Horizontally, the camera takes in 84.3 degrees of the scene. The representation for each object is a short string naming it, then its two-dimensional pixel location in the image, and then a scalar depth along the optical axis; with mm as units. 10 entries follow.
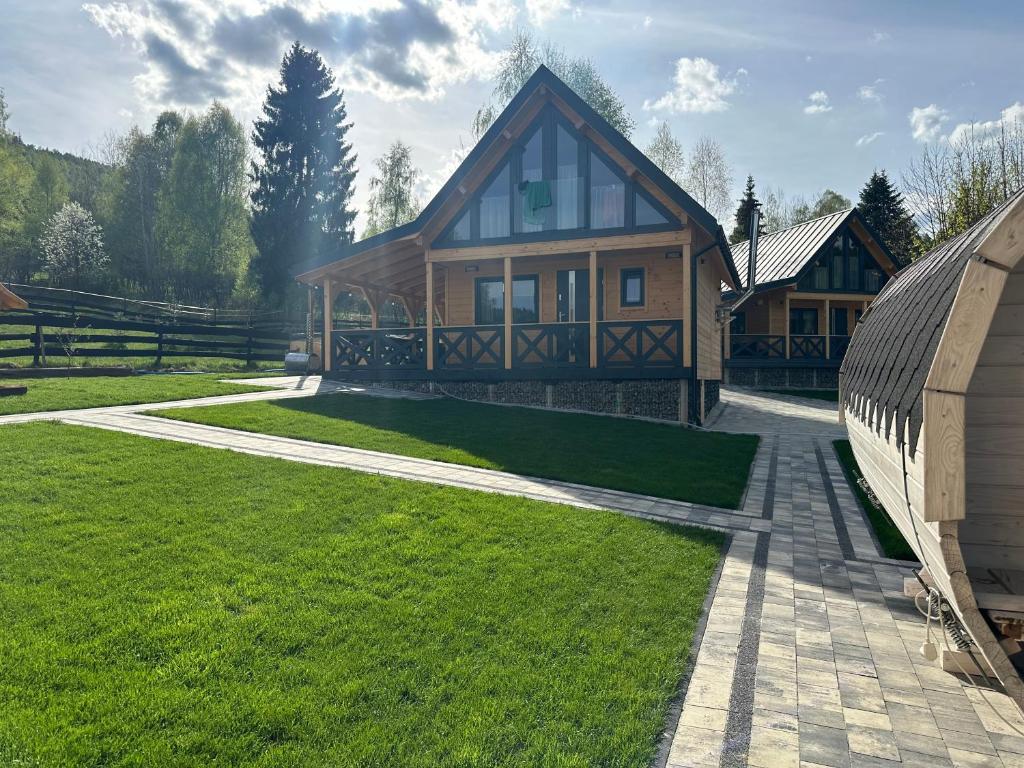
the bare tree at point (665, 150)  35875
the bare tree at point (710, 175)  37969
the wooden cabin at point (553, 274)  13547
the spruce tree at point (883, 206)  38312
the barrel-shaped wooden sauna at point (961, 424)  2537
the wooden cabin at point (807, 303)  25016
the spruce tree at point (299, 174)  36156
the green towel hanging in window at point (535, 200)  14703
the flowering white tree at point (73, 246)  36125
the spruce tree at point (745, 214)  45719
